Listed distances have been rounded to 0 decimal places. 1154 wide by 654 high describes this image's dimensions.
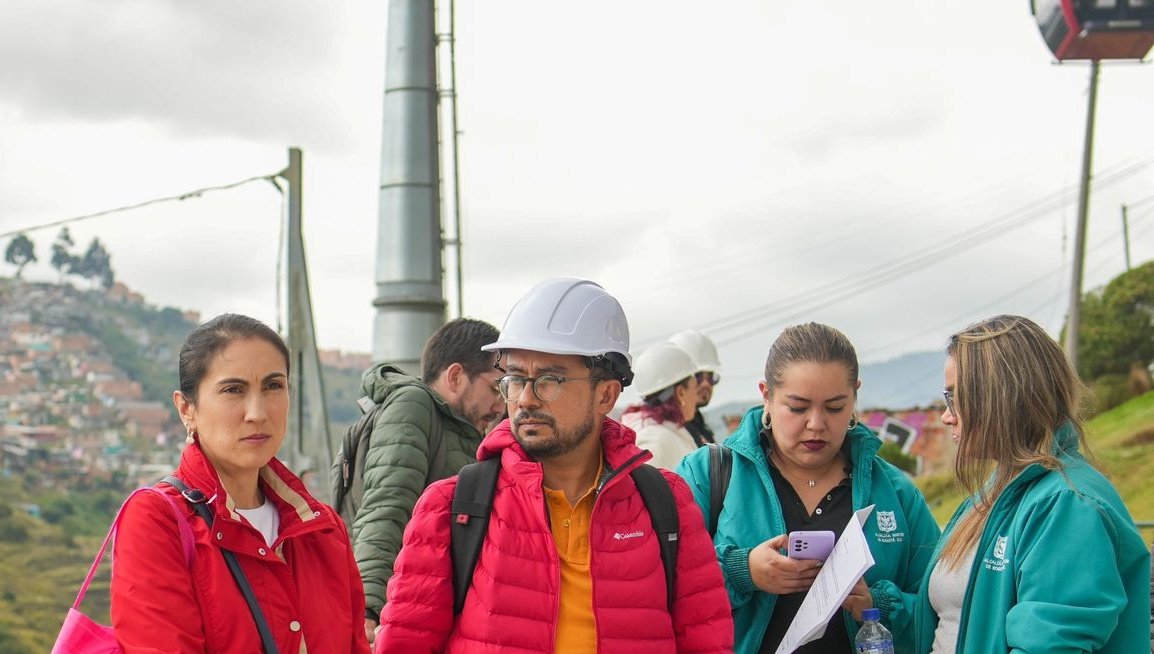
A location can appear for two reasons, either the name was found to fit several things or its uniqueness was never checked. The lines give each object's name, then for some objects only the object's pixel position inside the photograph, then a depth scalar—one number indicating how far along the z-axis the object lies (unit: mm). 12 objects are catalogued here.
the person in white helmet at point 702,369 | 6176
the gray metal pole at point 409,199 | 7172
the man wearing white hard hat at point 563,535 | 2770
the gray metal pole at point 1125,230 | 33031
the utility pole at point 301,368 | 9117
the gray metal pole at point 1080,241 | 21266
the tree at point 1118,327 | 22484
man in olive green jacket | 3908
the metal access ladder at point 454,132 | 7555
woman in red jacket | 2525
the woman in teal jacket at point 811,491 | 3547
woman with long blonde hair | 2756
